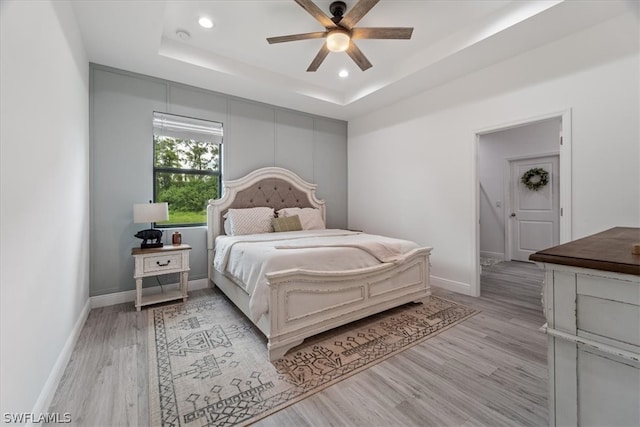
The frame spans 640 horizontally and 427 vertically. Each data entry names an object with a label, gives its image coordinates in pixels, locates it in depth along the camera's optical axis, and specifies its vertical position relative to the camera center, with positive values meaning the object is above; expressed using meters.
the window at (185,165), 3.55 +0.62
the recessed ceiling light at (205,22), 2.66 +1.90
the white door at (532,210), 5.08 +0.02
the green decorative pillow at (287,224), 3.86 -0.20
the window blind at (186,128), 3.48 +1.12
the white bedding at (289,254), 2.11 -0.41
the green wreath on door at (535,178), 5.19 +0.64
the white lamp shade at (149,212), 2.99 -0.03
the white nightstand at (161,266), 2.94 -0.64
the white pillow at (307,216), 4.22 -0.10
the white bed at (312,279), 2.07 -0.64
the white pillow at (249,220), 3.64 -0.15
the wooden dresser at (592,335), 0.81 -0.40
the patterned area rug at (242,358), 1.58 -1.14
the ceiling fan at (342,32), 2.26 +1.62
